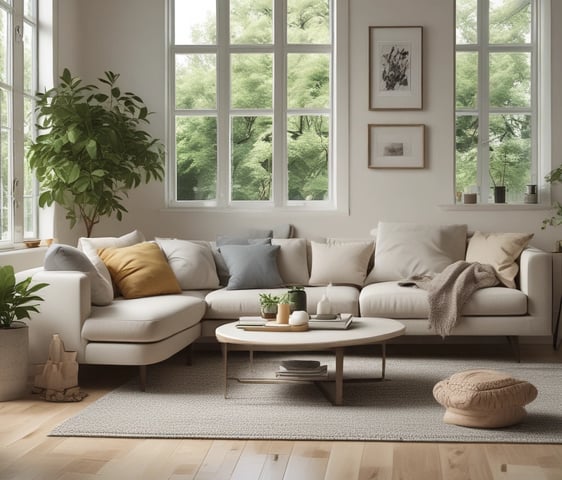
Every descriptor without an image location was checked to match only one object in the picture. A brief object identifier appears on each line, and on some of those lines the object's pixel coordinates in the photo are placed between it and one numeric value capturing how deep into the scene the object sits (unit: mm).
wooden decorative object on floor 4656
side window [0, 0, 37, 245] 5852
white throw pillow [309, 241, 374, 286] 6363
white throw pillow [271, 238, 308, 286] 6480
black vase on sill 6922
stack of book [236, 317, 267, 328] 4777
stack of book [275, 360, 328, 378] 4767
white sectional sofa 4836
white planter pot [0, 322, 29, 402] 4621
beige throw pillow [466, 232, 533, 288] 6039
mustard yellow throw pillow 5656
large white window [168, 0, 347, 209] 7184
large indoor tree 6176
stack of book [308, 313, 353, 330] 4750
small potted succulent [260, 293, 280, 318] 4945
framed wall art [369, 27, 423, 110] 6906
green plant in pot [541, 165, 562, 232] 6598
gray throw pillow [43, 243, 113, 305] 5051
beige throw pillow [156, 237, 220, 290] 6219
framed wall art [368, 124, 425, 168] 6918
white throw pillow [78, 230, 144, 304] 5152
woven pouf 3922
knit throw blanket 5657
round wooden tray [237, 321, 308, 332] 4668
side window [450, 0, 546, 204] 7062
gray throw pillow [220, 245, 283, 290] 6219
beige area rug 3887
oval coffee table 4367
